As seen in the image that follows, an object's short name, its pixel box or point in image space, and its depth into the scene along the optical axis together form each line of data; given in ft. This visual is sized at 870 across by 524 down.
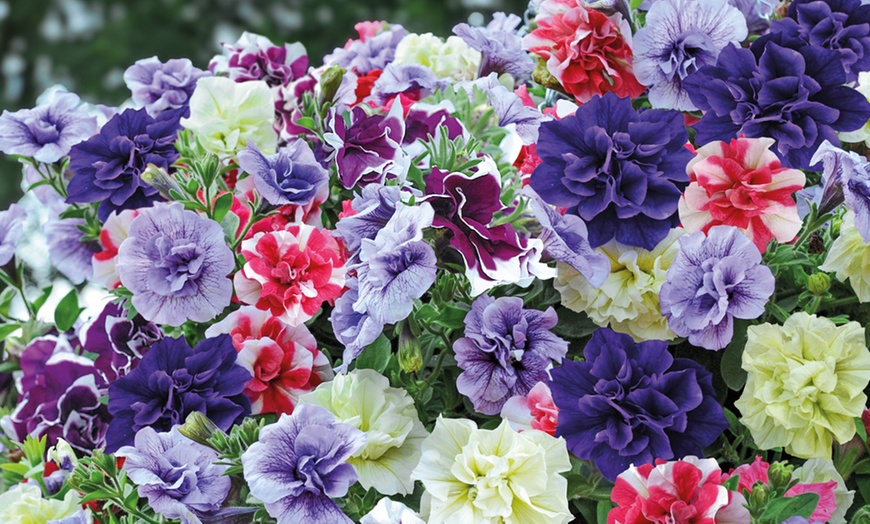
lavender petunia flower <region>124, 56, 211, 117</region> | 4.07
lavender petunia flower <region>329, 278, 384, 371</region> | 3.23
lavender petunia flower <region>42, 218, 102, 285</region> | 3.96
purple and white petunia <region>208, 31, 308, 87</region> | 4.16
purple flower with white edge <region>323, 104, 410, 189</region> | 3.51
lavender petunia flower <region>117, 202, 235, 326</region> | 3.50
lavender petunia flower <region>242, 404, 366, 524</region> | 3.23
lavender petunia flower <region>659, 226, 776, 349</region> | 3.31
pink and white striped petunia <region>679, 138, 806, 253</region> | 3.39
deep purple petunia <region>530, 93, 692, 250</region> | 3.36
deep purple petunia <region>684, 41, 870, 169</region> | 3.46
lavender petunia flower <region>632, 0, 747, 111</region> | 3.57
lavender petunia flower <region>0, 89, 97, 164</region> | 3.88
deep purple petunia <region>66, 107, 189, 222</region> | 3.77
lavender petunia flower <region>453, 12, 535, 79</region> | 3.82
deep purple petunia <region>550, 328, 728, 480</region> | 3.26
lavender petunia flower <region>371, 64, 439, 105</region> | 3.90
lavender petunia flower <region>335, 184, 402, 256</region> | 3.26
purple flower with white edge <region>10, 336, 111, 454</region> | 3.82
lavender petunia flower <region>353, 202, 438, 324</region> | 3.19
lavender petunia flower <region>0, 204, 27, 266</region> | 3.89
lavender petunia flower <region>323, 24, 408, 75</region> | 4.21
